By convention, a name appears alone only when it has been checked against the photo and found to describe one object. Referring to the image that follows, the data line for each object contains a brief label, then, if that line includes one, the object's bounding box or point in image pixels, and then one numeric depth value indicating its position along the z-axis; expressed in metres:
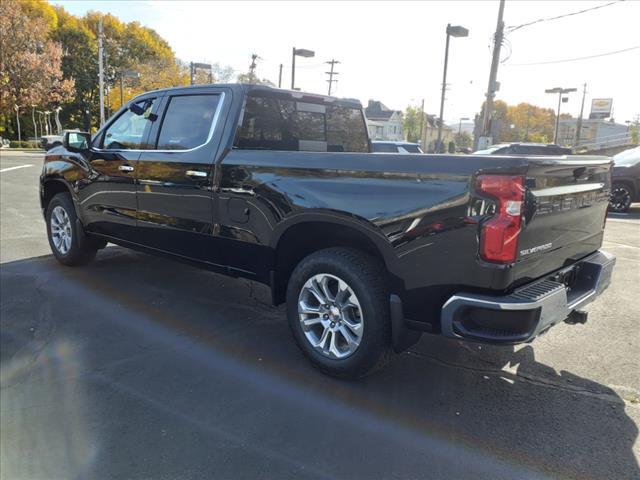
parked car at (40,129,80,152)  31.18
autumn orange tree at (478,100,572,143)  103.76
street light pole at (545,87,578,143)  44.77
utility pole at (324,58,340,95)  57.47
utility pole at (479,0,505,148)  18.61
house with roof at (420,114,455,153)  111.19
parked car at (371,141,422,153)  14.05
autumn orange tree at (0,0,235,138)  34.22
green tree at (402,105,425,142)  104.62
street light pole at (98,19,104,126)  35.65
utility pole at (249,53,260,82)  52.25
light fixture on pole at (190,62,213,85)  31.90
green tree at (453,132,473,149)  99.01
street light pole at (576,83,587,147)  54.50
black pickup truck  2.65
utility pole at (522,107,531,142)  87.85
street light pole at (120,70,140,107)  36.69
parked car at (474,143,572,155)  14.90
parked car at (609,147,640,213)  11.95
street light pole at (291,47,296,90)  30.77
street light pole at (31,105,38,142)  43.81
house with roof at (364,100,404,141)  96.18
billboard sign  75.31
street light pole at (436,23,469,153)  21.97
